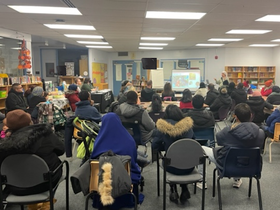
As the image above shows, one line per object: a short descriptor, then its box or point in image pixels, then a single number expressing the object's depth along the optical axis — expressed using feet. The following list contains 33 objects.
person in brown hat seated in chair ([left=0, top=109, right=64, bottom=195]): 6.73
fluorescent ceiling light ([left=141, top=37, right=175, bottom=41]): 28.40
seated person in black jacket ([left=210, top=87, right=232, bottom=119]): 18.22
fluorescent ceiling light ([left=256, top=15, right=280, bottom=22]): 17.08
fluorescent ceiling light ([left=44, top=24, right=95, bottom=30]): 20.59
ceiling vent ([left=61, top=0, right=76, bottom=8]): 13.48
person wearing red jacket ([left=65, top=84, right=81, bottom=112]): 21.36
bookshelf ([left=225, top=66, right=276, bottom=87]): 40.95
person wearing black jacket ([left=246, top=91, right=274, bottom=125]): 16.38
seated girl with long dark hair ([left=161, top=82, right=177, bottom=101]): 21.93
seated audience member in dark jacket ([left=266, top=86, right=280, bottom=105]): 19.21
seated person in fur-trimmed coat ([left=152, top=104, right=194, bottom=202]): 8.75
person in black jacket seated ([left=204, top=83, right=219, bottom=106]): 20.06
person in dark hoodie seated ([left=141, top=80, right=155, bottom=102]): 21.58
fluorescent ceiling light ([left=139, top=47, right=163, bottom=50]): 41.06
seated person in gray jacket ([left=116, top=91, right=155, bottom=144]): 12.02
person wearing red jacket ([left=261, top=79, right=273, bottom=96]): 23.94
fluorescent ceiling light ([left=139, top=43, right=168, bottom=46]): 34.88
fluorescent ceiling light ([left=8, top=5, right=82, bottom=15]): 14.92
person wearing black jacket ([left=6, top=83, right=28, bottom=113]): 17.49
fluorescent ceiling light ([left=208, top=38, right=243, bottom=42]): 30.89
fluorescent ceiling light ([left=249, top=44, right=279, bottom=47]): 37.17
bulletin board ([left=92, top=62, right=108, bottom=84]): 40.78
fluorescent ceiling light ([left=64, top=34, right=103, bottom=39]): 26.38
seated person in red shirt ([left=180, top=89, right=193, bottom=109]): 17.12
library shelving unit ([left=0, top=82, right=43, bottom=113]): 20.30
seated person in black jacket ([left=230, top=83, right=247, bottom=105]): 21.04
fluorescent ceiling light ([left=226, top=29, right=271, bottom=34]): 23.71
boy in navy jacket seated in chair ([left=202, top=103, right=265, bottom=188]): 8.21
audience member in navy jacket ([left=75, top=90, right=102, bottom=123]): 12.66
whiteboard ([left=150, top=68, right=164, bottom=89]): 33.91
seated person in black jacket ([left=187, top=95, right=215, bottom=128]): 11.27
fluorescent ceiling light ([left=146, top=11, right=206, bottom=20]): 16.19
